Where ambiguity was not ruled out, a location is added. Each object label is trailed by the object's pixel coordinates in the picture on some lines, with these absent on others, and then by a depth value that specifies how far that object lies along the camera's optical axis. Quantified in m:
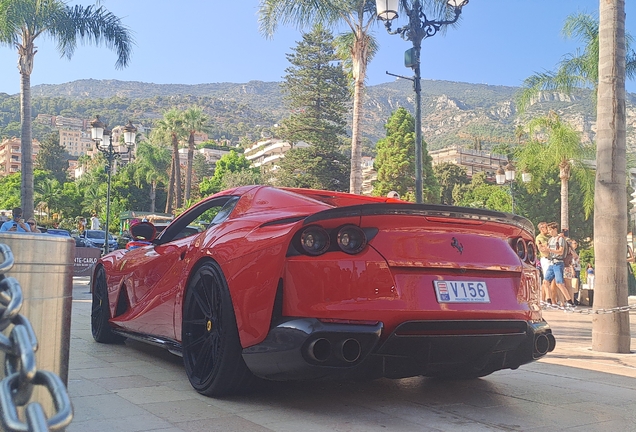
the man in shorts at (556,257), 12.71
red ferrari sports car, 3.19
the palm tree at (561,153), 33.06
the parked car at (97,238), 31.38
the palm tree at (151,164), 77.75
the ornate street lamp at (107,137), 22.89
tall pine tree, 56.66
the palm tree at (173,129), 64.19
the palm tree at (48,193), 75.25
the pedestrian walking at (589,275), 19.21
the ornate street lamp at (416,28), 11.23
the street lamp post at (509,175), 29.36
